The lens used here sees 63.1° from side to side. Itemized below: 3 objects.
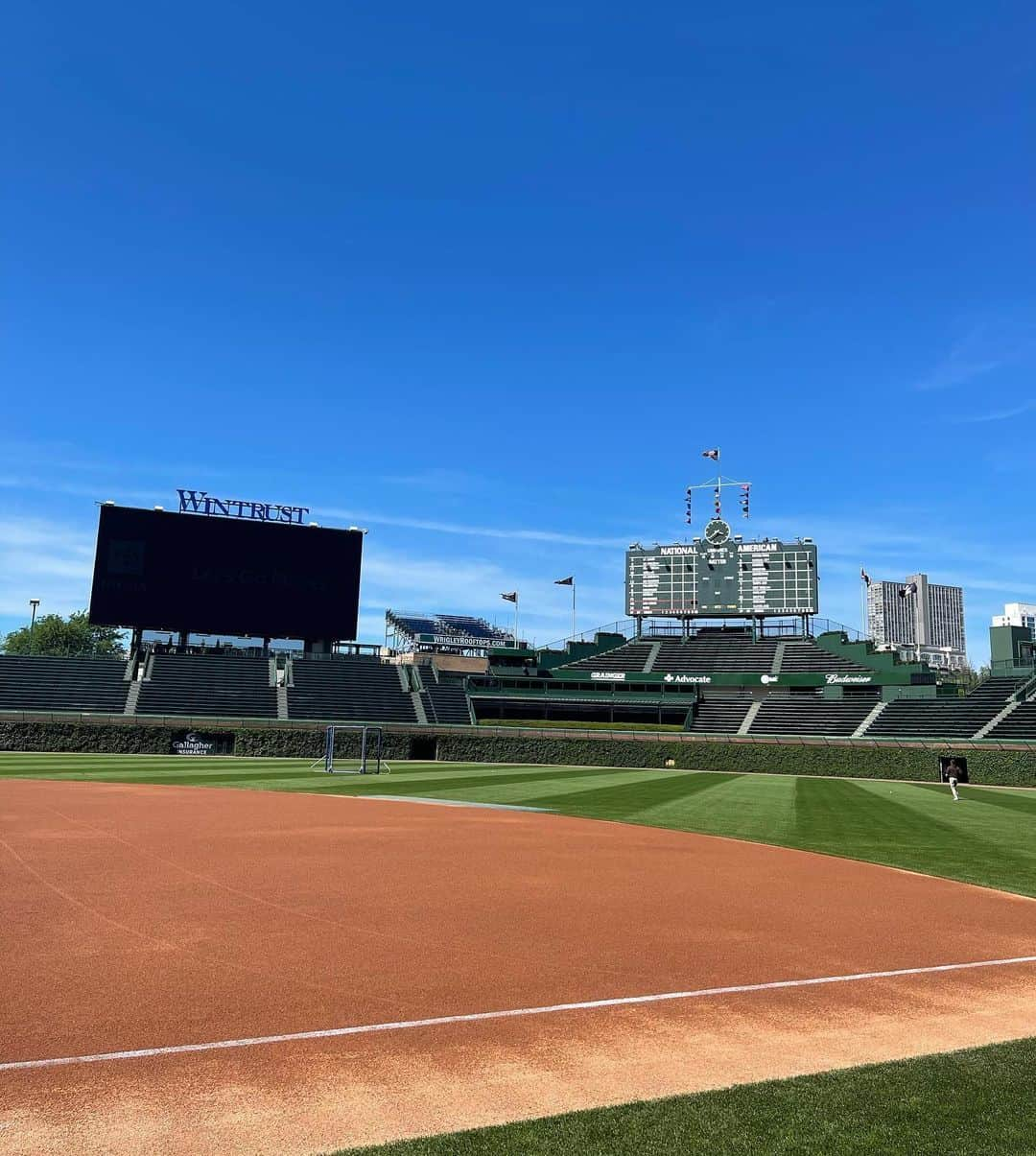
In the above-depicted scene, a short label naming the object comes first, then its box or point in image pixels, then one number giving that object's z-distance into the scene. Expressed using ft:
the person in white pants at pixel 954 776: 113.19
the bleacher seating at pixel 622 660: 274.98
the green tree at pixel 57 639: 387.55
